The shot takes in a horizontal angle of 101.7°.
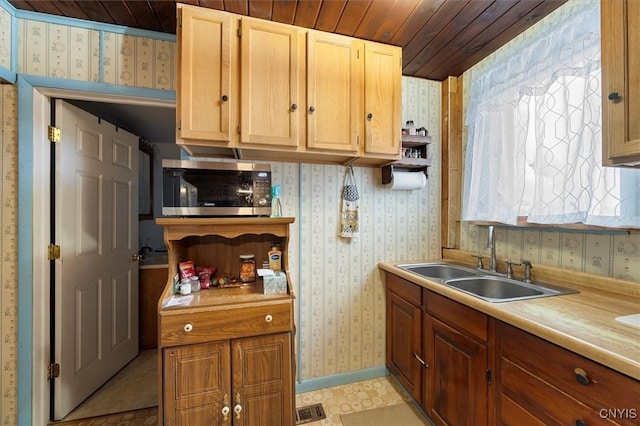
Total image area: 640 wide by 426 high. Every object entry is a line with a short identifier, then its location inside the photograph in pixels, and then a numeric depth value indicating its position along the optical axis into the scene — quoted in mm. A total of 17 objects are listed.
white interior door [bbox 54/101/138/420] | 1627
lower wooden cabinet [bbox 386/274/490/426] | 1222
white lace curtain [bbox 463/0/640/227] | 1271
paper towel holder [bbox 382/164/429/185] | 1957
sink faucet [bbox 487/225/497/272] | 1707
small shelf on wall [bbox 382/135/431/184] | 1955
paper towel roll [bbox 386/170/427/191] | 1965
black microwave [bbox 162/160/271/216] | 1389
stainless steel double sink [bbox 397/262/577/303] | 1398
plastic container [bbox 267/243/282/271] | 1605
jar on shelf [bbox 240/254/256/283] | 1649
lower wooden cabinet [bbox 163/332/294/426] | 1255
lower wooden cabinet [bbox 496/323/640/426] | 753
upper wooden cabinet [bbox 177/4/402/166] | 1376
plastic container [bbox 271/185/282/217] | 1812
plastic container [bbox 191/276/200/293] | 1497
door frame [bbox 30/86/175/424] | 1471
